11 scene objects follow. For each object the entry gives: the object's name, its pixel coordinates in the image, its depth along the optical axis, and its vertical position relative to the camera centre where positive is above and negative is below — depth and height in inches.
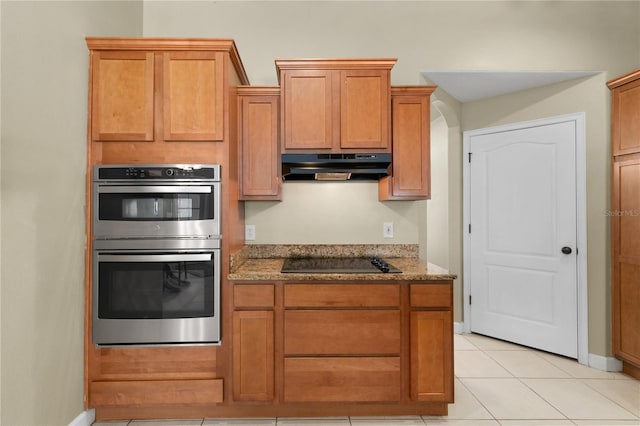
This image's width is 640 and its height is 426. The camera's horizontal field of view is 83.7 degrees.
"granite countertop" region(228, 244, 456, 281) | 86.7 -13.4
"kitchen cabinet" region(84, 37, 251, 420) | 85.4 +18.6
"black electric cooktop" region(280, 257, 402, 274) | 90.0 -13.6
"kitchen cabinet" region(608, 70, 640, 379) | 107.0 -1.0
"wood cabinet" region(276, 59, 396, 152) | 98.0 +30.1
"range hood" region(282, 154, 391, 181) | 97.3 +14.7
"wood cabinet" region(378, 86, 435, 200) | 102.6 +22.7
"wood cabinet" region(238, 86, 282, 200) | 101.9 +21.0
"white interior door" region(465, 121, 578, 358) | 126.3 -7.5
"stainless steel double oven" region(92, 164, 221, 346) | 84.0 -7.7
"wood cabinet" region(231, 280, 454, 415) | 86.8 -30.7
